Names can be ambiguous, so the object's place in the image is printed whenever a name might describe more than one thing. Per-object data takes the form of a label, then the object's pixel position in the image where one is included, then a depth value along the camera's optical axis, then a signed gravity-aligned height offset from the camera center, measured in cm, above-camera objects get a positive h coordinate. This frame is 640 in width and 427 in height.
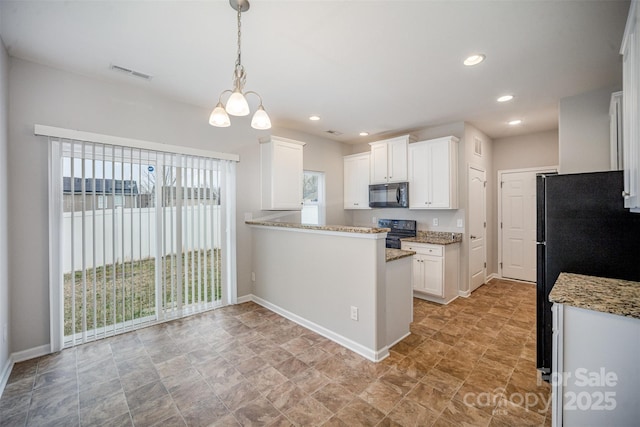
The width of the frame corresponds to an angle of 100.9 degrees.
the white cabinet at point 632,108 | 135 +57
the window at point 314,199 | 521 +27
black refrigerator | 178 -16
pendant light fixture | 164 +70
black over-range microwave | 441 +30
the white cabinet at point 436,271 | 381 -88
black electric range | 447 -31
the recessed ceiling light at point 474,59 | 230 +136
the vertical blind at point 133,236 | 262 -25
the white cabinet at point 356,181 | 512 +63
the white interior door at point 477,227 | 428 -26
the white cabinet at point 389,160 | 447 +92
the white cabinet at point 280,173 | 394 +62
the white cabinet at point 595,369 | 121 -77
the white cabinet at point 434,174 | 400 +60
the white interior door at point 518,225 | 477 -25
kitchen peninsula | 244 -76
